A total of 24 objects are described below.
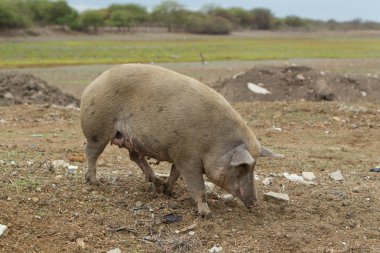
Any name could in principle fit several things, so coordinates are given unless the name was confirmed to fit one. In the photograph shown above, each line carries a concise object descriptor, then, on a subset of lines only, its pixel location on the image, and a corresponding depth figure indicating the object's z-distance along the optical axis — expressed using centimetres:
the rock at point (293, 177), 925
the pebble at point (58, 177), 814
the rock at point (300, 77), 2146
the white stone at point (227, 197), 799
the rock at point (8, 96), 1924
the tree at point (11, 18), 8720
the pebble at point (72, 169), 879
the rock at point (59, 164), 908
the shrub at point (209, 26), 12038
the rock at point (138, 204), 745
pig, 705
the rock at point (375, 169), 1030
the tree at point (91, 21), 10692
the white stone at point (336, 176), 945
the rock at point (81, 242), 632
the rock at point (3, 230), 628
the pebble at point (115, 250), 629
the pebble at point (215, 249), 650
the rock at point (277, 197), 788
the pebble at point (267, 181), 892
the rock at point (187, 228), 687
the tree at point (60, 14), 10569
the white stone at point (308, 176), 943
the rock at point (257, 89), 2100
